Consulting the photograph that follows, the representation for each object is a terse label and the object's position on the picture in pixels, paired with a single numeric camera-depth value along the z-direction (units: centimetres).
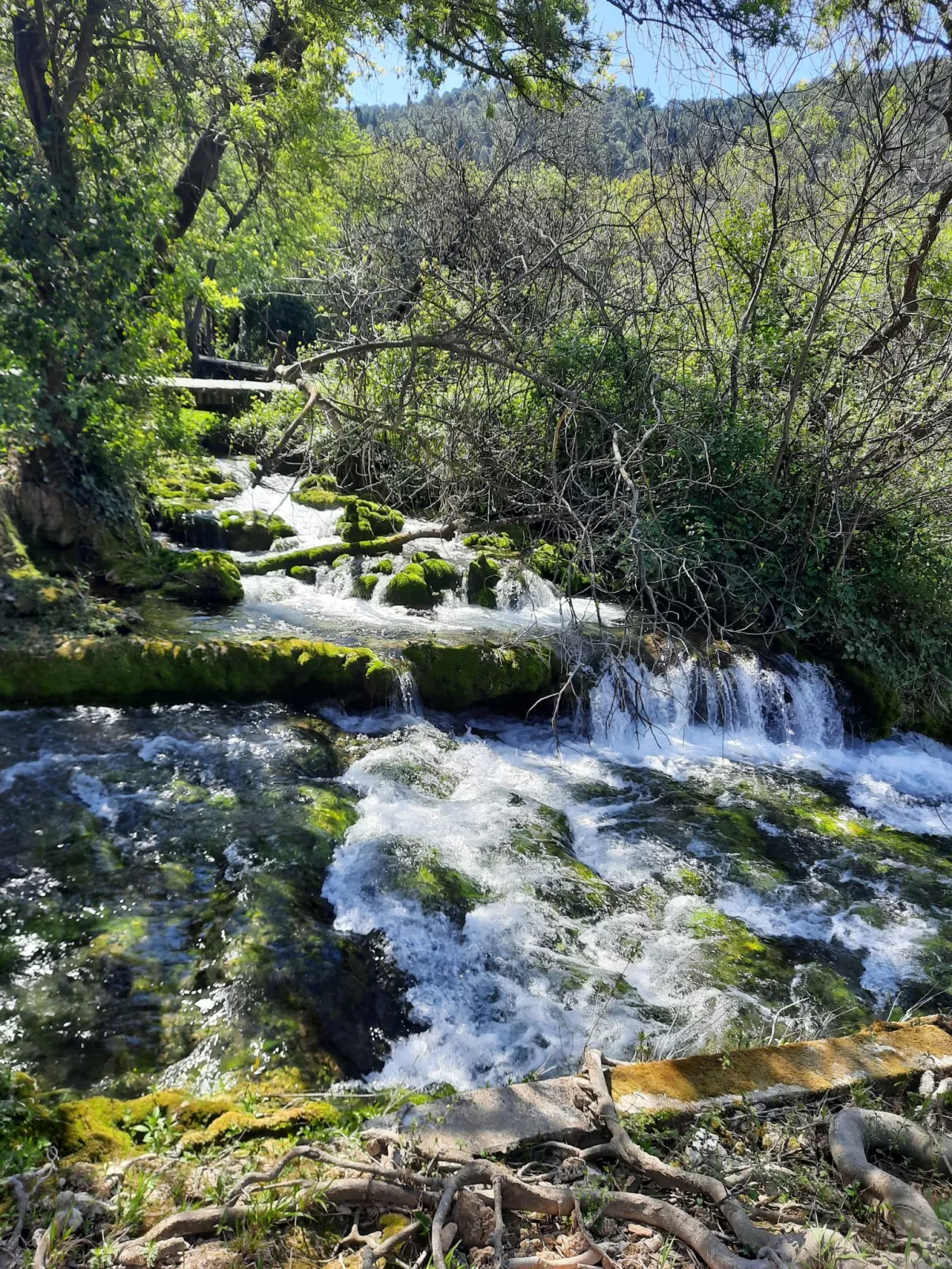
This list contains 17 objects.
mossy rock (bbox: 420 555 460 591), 962
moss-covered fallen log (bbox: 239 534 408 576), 962
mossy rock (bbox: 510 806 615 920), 488
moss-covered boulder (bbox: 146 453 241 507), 1003
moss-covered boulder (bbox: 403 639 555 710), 746
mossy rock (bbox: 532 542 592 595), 706
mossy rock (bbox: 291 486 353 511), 1168
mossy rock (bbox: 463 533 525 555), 1079
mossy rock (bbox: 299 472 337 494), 1224
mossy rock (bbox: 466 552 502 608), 972
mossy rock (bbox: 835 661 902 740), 865
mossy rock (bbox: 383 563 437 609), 930
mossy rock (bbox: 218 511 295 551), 1020
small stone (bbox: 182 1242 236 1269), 167
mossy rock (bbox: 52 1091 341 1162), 215
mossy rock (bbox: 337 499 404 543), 1046
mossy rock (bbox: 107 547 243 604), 802
